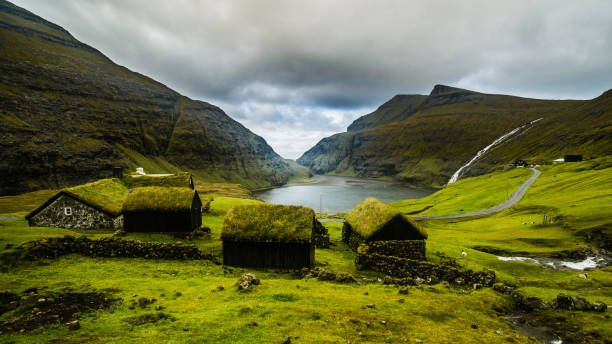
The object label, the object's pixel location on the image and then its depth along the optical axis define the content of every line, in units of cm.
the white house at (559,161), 13150
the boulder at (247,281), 1520
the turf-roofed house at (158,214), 3092
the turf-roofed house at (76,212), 3428
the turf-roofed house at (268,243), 2297
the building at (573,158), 11889
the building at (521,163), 14224
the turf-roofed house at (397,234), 2892
